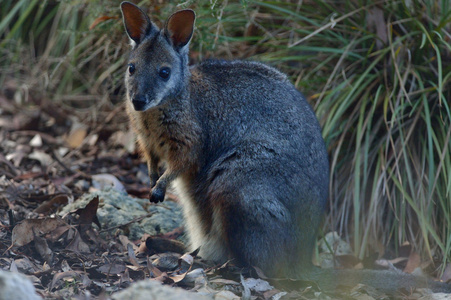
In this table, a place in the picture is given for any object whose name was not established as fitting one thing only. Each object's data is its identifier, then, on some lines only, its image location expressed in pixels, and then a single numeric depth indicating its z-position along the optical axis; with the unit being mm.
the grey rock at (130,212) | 9336
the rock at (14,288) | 4613
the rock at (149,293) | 5113
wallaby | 8117
